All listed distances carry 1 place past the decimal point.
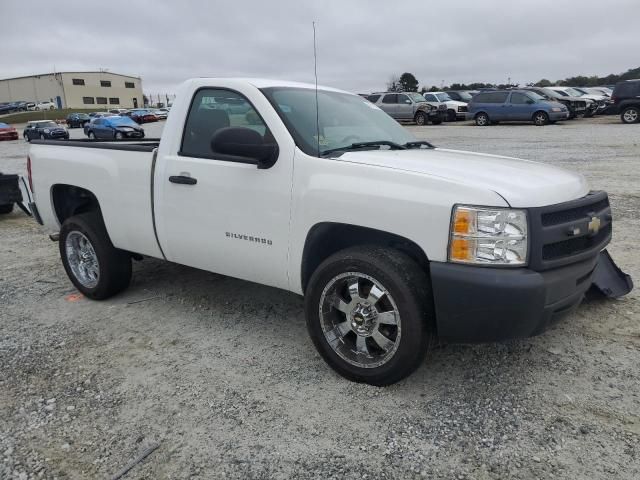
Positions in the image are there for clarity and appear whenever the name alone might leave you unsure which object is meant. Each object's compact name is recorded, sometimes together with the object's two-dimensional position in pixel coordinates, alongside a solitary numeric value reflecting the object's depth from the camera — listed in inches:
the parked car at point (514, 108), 958.4
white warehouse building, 4170.8
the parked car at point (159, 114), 2289.6
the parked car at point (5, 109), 3331.7
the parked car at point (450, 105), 1179.9
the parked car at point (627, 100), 901.8
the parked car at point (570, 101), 1039.6
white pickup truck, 109.7
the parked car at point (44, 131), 1360.7
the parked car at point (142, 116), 2130.9
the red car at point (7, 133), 1408.7
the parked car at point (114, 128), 1287.2
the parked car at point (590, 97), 1102.7
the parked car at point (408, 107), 1120.2
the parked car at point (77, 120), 1974.3
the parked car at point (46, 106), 3554.1
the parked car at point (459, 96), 1292.8
